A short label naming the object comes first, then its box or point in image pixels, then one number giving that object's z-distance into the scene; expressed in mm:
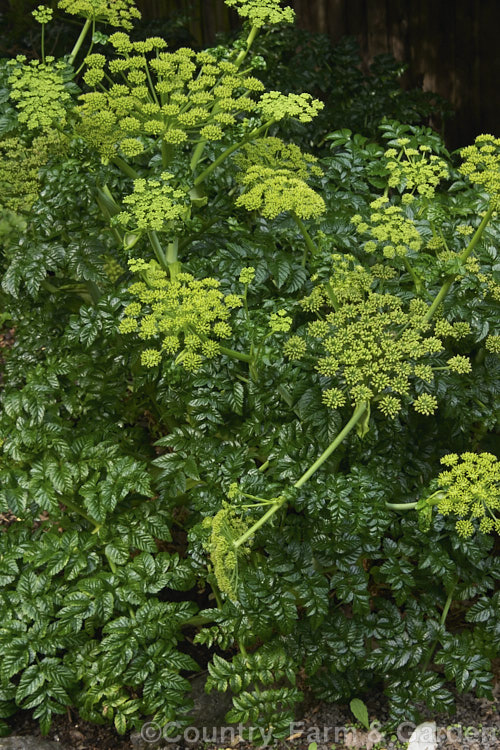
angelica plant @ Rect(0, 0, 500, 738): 2814
